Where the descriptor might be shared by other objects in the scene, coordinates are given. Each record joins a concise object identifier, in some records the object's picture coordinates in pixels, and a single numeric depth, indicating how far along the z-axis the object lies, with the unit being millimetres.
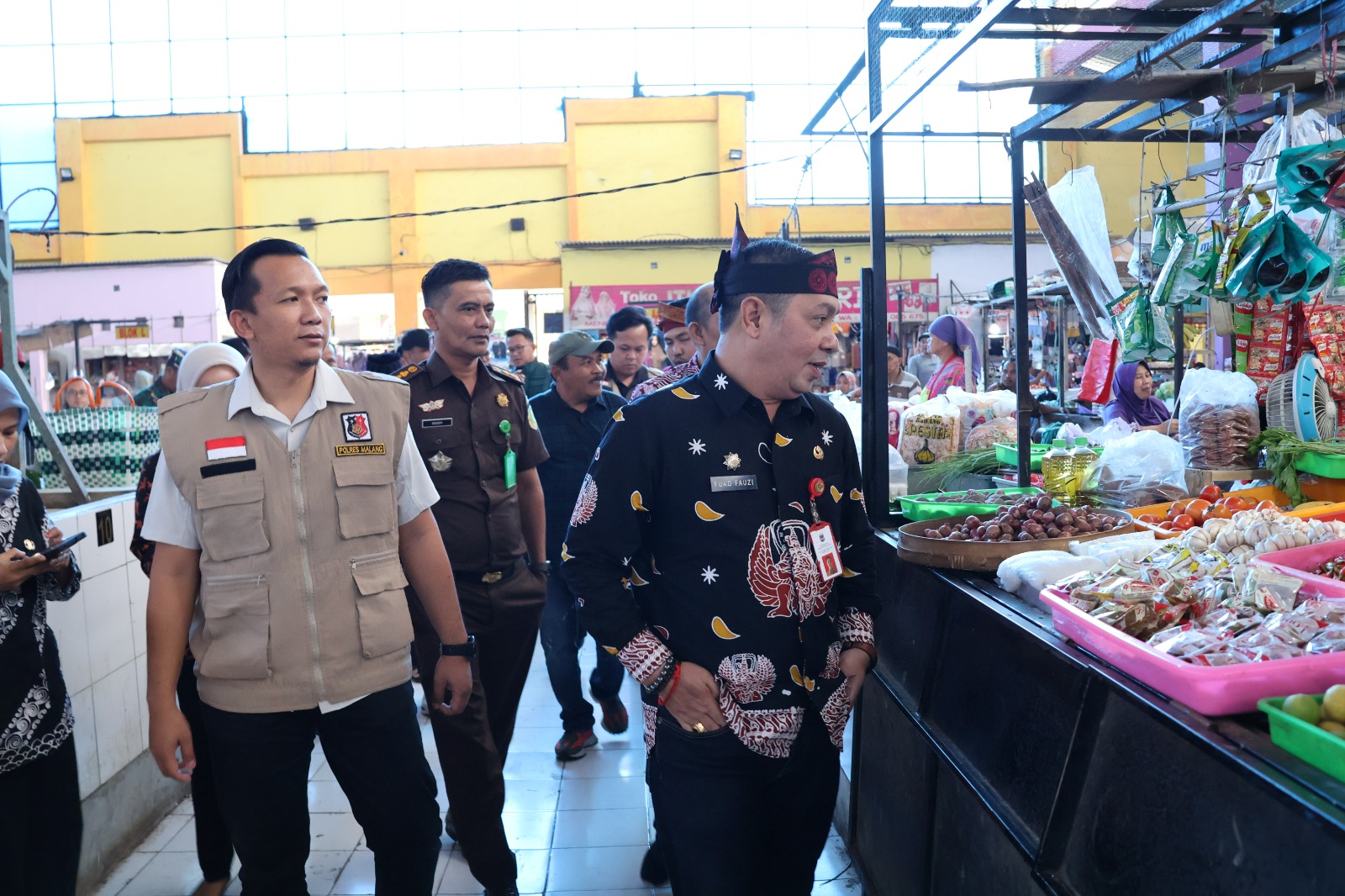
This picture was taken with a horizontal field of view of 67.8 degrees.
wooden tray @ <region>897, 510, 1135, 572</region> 2648
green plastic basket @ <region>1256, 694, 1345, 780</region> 1290
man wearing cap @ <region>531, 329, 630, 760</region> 4535
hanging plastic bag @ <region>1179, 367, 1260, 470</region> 3168
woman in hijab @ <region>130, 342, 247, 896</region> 3025
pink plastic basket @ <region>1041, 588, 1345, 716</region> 1521
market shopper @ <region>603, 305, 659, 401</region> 5523
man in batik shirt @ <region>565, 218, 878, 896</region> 2051
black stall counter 1339
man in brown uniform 3154
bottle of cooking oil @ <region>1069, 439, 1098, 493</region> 3500
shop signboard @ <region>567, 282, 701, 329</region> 19828
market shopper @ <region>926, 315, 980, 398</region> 5918
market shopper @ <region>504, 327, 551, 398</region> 9320
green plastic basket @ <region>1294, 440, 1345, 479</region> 2873
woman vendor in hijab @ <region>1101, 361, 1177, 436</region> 6305
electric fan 3029
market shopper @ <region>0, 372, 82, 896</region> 2395
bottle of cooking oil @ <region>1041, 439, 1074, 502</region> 3477
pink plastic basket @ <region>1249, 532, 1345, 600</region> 2156
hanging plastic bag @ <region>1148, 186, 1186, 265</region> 3625
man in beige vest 2227
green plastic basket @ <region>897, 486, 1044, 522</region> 3301
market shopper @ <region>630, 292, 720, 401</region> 3873
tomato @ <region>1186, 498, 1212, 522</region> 2729
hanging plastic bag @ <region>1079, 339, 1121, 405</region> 4926
